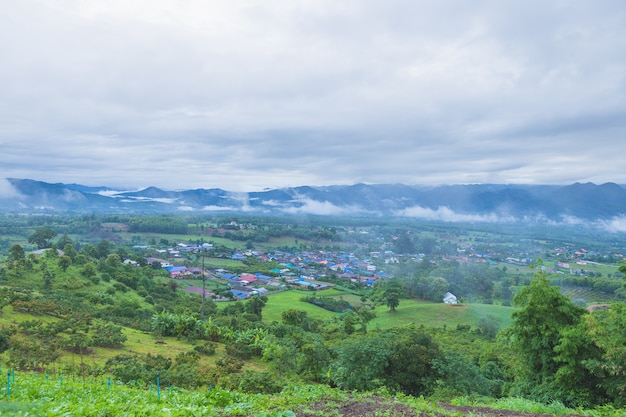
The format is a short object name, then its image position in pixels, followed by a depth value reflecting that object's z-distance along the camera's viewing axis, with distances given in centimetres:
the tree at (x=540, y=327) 1109
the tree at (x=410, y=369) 1232
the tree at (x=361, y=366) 1195
